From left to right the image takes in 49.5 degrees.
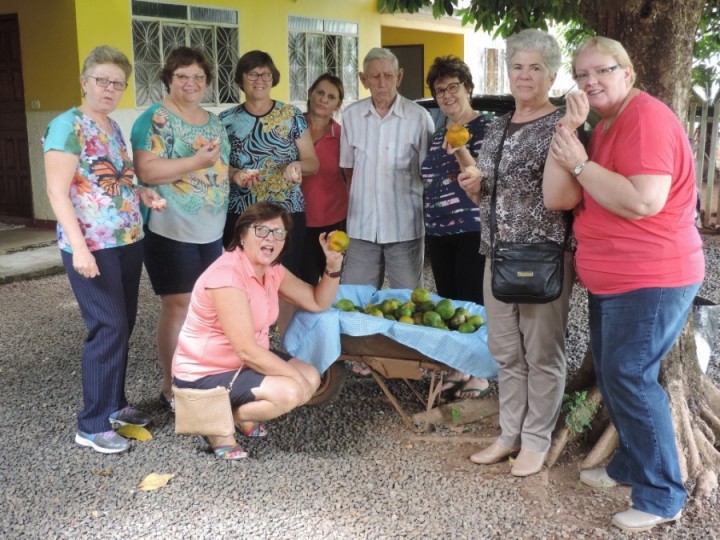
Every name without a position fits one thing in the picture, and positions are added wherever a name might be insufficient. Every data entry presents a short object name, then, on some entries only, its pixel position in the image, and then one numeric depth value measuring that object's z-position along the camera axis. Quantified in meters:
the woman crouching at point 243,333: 3.69
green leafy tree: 3.61
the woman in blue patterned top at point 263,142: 4.58
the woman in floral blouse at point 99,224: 3.66
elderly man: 4.64
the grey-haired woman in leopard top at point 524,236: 3.29
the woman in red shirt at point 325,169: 5.11
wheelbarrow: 4.02
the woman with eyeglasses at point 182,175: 4.11
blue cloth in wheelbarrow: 3.92
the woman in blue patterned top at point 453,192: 4.34
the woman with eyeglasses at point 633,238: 2.82
